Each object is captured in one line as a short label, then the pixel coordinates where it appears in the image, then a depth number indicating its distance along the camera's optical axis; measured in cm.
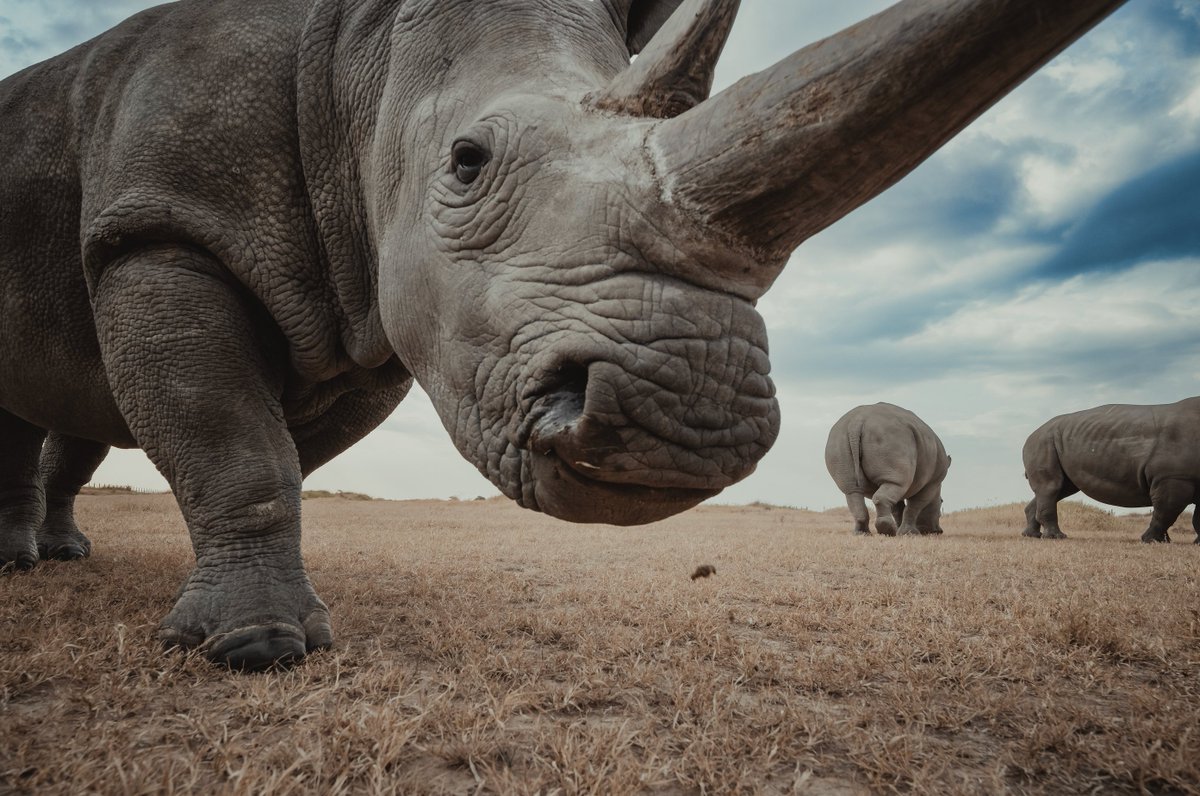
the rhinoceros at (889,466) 885
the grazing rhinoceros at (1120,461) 841
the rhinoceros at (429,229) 135
